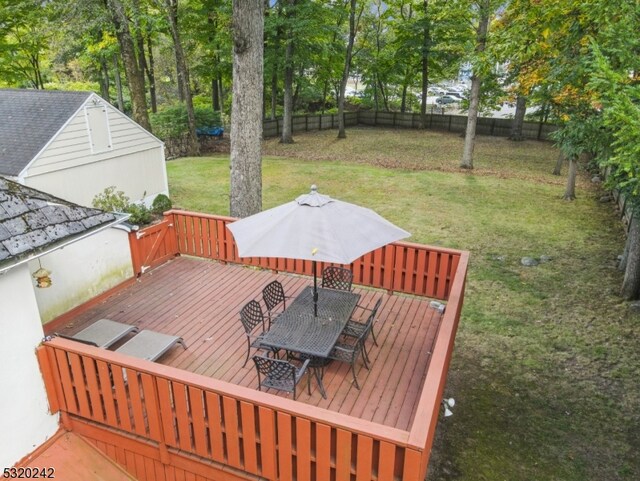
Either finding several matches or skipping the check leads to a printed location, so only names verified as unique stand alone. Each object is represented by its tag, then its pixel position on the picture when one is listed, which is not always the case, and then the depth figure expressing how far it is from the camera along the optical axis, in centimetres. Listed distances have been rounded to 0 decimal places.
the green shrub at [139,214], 1338
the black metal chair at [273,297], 626
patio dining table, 508
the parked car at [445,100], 3809
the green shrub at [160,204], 1511
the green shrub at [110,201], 1275
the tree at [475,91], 1614
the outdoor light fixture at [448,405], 590
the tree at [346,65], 2389
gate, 750
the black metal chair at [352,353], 502
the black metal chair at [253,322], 535
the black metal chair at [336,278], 681
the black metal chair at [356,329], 559
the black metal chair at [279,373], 451
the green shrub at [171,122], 2325
